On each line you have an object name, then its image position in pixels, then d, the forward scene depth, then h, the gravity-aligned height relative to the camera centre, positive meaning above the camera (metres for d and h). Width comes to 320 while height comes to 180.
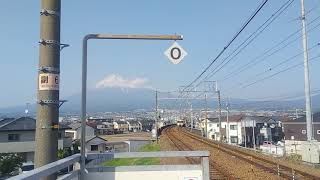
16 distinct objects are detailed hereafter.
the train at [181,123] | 70.49 -3.27
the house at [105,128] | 88.28 -5.55
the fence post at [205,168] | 4.33 -0.83
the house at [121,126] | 99.00 -5.64
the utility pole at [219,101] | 34.44 +0.81
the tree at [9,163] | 23.91 -4.21
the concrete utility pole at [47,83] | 3.95 +0.34
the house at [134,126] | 104.74 -5.79
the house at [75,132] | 49.93 -3.84
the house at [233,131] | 55.72 -4.11
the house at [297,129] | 41.56 -3.01
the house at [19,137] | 28.76 -2.59
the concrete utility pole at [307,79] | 16.83 +1.63
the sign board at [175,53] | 4.77 +0.86
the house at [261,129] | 54.62 -3.82
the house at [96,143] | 41.31 -4.68
